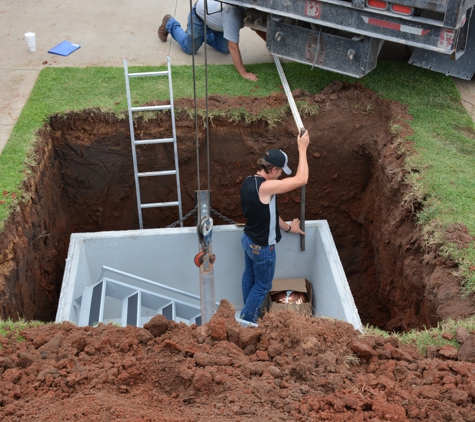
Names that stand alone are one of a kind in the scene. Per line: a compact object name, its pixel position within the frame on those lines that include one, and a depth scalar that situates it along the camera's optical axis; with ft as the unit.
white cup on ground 27.76
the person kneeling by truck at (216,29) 24.82
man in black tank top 18.38
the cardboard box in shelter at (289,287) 23.80
